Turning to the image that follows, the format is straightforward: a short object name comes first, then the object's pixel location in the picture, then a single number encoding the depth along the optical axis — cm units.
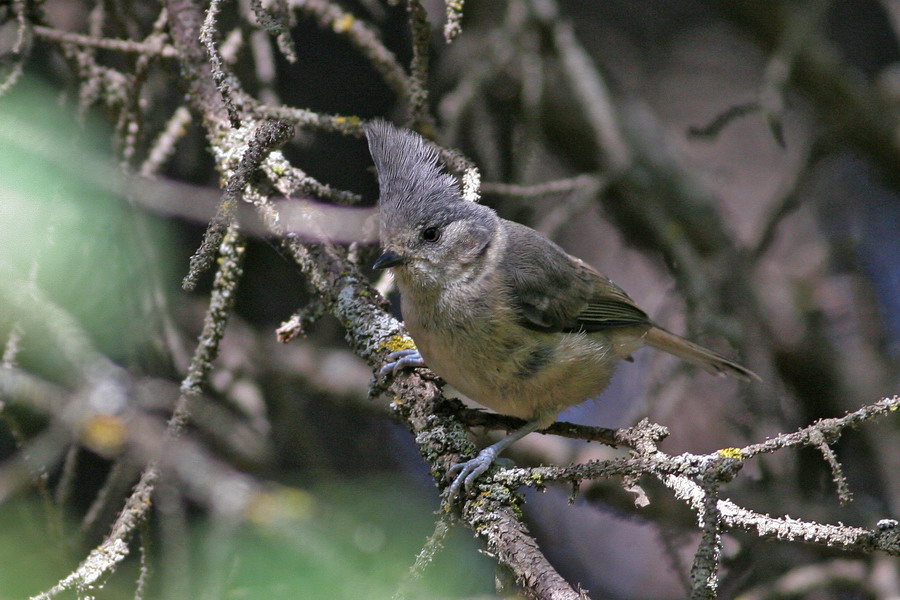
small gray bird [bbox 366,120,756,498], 587
